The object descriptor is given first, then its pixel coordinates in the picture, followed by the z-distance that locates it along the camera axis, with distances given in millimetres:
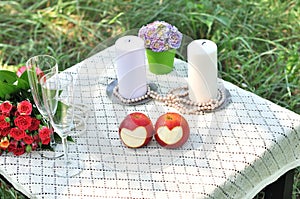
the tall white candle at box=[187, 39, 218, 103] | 1670
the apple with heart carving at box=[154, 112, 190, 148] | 1590
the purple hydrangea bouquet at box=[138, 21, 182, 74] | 1720
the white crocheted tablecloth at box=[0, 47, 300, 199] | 1508
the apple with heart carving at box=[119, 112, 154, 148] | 1592
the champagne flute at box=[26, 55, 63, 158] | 1522
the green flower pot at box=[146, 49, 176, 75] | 1727
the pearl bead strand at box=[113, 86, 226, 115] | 1688
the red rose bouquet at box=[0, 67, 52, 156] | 1586
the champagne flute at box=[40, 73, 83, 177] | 1470
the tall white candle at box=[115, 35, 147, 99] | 1692
